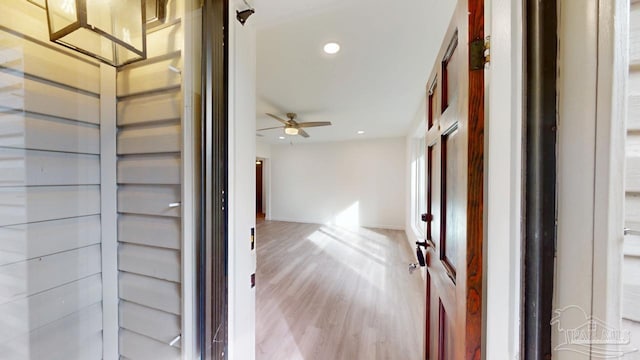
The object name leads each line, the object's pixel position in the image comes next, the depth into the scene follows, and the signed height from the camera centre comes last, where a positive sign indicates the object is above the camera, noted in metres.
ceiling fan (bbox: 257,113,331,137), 3.65 +0.87
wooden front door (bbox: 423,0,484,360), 0.67 -0.06
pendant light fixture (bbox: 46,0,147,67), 0.90 +0.65
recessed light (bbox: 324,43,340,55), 1.94 +1.15
